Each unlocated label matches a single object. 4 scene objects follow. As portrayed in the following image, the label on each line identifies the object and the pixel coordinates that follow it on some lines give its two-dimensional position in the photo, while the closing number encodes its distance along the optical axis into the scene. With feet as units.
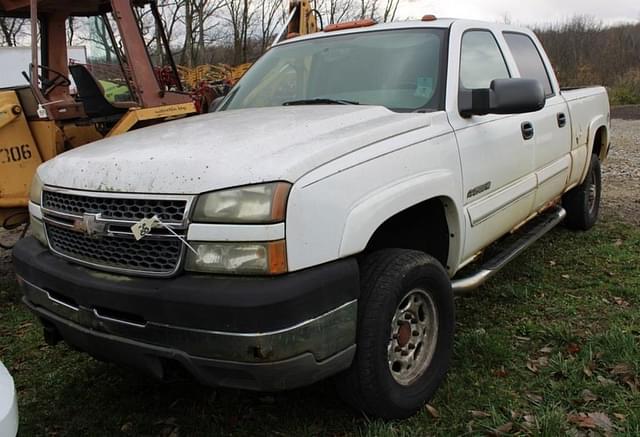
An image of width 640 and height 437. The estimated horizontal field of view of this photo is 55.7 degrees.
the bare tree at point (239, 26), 96.22
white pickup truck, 7.38
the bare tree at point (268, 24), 102.17
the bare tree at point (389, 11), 109.09
